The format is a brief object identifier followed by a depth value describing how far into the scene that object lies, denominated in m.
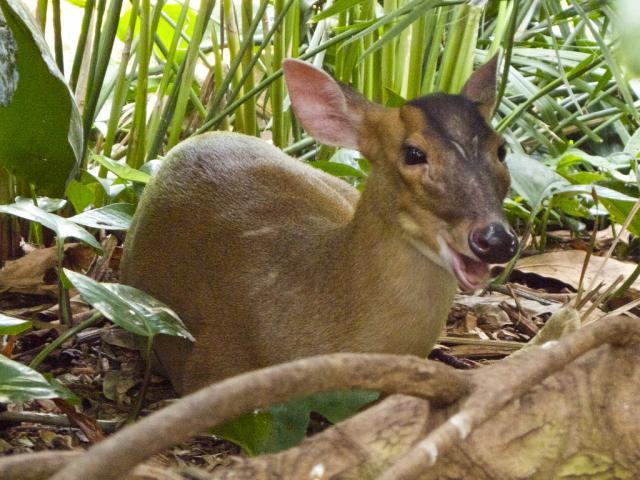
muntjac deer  3.04
